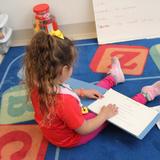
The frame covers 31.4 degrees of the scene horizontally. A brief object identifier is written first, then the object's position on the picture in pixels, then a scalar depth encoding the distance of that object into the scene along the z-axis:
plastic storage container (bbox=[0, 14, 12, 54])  1.78
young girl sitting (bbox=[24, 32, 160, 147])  0.89
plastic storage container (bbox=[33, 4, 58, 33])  1.77
